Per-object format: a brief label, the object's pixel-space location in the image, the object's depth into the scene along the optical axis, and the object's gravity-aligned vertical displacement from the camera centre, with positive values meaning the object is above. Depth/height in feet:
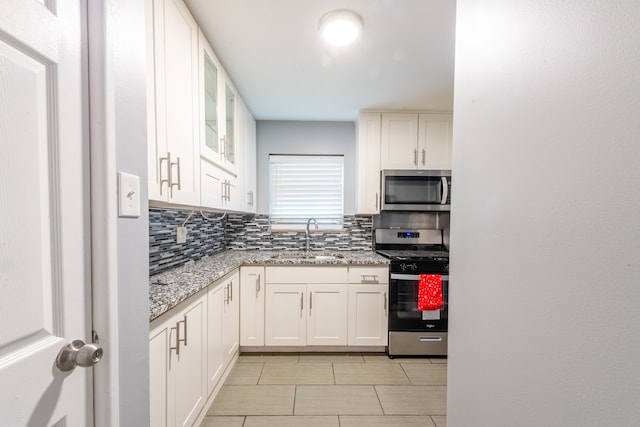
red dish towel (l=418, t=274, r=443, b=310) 7.72 -2.52
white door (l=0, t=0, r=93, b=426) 1.66 -0.07
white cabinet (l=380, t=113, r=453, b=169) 9.00 +2.20
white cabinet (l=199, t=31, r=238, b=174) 5.23 +2.12
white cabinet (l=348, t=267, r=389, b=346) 7.97 -2.95
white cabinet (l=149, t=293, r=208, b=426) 3.54 -2.48
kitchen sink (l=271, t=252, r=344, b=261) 8.86 -1.76
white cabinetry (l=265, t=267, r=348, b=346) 7.93 -3.00
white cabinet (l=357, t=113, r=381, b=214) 9.00 +1.51
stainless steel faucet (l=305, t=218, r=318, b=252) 9.78 -0.68
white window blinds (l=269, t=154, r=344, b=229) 10.14 +0.54
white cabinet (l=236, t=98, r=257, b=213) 8.04 +1.52
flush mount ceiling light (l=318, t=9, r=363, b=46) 4.63 +3.23
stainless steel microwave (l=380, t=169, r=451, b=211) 8.71 +0.55
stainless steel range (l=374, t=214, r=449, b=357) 7.82 -3.19
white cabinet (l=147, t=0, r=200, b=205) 3.58 +1.53
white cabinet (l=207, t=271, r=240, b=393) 5.50 -2.87
